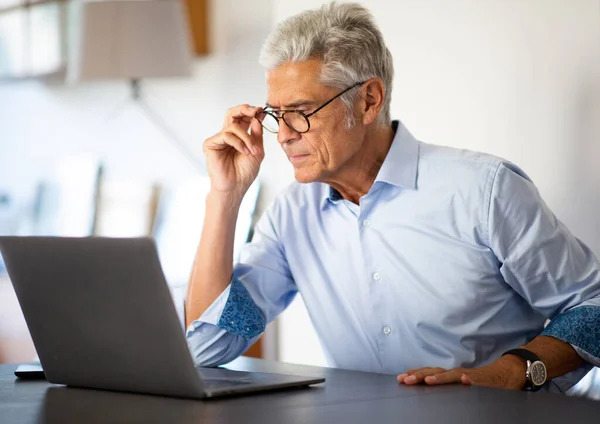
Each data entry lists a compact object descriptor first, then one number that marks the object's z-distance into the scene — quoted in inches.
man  100.2
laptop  83.7
